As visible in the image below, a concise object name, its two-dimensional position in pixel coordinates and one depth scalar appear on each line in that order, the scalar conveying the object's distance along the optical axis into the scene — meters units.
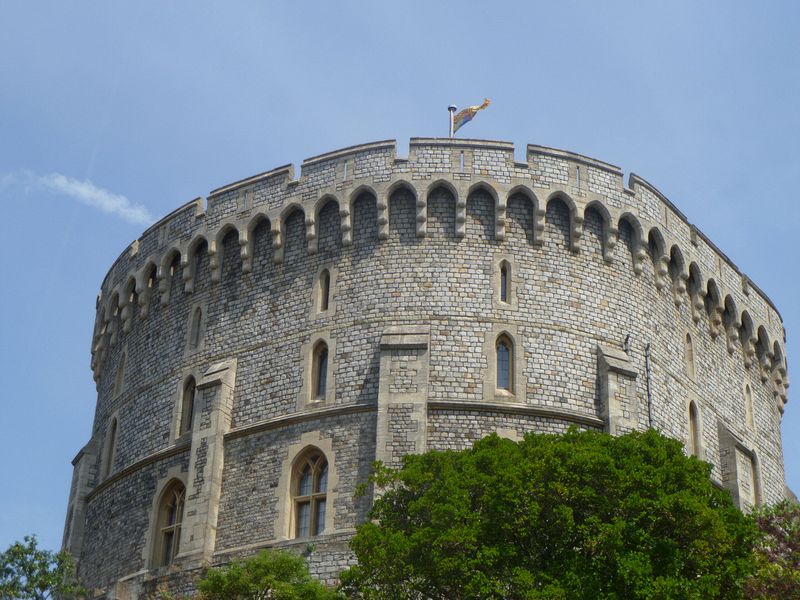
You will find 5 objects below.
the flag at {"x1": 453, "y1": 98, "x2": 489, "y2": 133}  36.53
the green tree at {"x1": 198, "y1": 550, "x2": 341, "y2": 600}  24.83
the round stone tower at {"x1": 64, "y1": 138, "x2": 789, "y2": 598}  30.25
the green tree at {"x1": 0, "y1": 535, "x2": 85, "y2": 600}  29.06
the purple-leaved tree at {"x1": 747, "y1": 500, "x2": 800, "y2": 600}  23.86
